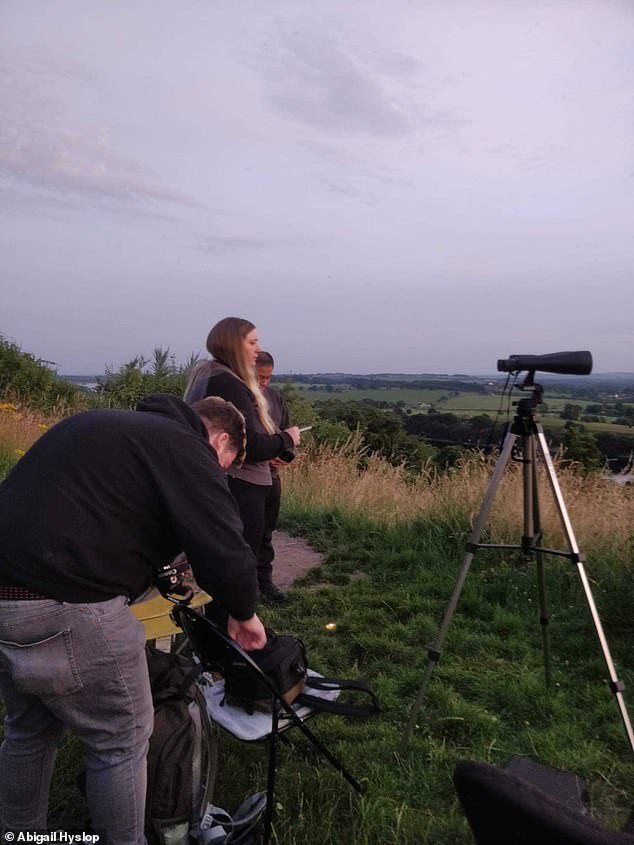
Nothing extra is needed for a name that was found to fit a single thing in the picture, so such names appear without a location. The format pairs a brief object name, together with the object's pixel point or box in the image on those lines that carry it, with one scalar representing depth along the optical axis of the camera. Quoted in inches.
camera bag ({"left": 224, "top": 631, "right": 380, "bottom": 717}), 98.6
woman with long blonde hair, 166.1
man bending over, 74.1
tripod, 122.0
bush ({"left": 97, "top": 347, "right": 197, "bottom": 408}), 597.9
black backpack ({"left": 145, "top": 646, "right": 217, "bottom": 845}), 91.7
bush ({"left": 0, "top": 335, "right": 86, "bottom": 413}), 634.2
